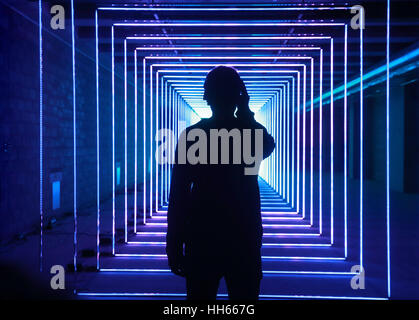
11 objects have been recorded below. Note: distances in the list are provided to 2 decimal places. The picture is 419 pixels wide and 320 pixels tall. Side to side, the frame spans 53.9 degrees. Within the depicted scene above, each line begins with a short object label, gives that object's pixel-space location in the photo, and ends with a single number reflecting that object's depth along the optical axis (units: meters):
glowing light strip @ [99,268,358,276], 4.37
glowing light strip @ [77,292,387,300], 3.65
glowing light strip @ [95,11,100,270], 4.30
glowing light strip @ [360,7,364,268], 3.92
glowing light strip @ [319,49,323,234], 5.89
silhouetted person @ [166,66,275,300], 1.98
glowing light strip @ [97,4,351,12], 4.02
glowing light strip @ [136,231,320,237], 6.17
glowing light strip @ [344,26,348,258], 4.59
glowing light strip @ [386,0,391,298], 3.55
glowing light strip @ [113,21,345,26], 4.82
